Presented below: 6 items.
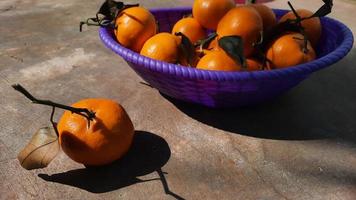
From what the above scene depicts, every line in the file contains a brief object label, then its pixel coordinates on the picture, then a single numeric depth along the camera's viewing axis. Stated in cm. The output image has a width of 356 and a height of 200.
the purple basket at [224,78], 32
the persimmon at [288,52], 36
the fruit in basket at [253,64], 36
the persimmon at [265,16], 40
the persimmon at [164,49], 35
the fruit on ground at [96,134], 30
